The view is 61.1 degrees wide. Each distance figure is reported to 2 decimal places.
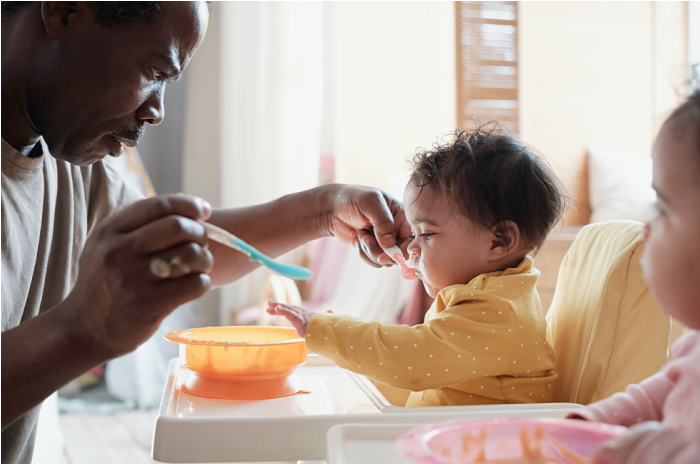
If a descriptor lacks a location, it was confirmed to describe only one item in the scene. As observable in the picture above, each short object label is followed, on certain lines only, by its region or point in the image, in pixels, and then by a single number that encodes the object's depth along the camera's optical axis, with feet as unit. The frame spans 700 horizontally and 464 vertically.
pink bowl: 1.59
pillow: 9.07
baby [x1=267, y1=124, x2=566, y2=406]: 2.81
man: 2.01
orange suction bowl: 2.80
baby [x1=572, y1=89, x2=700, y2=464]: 1.66
